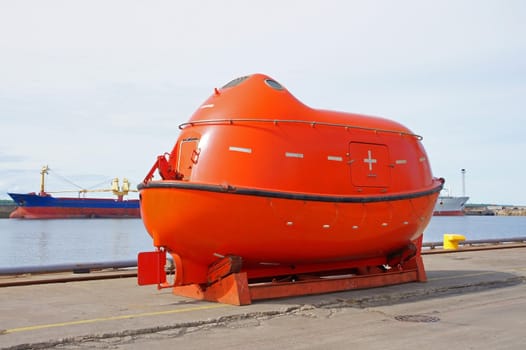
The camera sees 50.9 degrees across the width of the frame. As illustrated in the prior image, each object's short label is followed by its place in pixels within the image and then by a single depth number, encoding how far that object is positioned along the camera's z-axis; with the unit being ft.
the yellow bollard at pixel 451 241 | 55.93
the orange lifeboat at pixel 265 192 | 23.24
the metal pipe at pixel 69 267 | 31.78
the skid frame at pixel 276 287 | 23.36
